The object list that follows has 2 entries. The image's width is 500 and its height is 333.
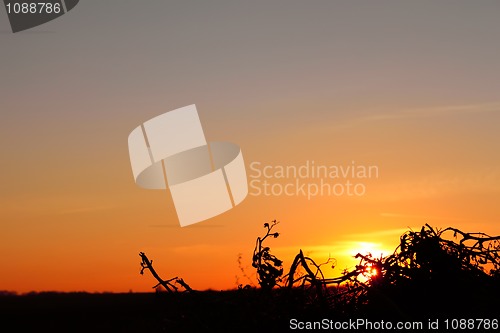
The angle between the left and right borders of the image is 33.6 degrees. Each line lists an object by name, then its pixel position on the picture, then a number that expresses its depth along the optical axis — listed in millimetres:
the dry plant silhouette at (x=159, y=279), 6227
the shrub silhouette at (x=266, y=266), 6441
